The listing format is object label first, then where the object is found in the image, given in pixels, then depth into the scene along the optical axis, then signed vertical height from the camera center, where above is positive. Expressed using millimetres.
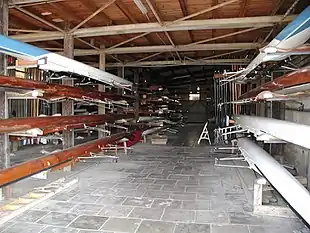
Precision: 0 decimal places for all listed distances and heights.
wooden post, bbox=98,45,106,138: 7625 +1094
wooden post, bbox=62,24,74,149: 5816 +112
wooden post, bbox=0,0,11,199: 3881 +29
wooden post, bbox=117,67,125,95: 10348 +1407
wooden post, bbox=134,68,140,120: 10033 +270
